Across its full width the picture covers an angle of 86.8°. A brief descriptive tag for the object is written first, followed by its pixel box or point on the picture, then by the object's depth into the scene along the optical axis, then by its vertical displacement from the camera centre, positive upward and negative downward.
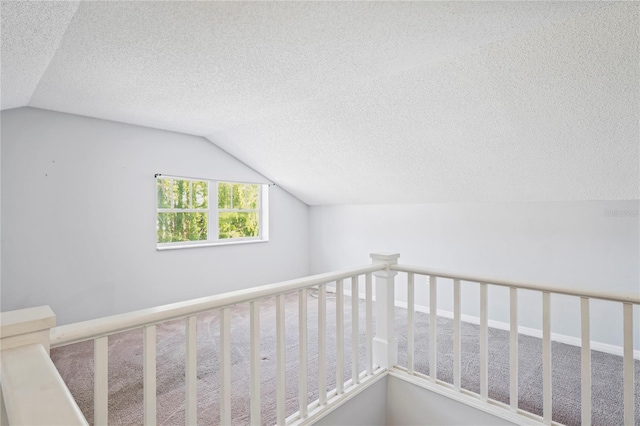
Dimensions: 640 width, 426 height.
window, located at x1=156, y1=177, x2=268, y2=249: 4.07 +0.03
